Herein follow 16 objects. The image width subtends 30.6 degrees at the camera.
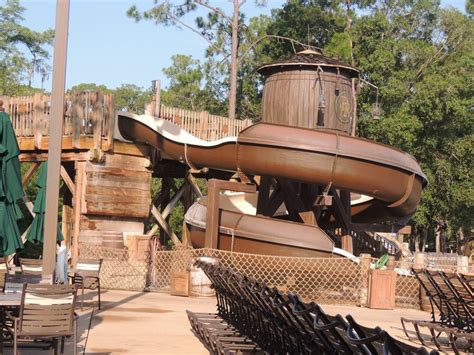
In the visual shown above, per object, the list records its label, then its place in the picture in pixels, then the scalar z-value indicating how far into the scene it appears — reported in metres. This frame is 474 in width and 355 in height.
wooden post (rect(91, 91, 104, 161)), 21.36
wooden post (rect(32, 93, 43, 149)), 22.78
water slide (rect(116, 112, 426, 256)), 18.86
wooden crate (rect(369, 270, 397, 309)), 17.23
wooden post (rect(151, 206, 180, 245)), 24.19
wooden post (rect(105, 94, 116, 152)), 21.45
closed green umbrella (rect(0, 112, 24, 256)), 9.83
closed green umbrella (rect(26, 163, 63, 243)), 14.70
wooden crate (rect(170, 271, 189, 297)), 17.56
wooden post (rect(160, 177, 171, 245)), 27.82
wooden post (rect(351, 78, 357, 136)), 22.20
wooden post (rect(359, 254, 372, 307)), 17.59
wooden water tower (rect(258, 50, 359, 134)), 21.42
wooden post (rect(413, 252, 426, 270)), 19.34
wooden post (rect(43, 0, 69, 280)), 9.62
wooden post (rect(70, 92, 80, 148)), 21.66
